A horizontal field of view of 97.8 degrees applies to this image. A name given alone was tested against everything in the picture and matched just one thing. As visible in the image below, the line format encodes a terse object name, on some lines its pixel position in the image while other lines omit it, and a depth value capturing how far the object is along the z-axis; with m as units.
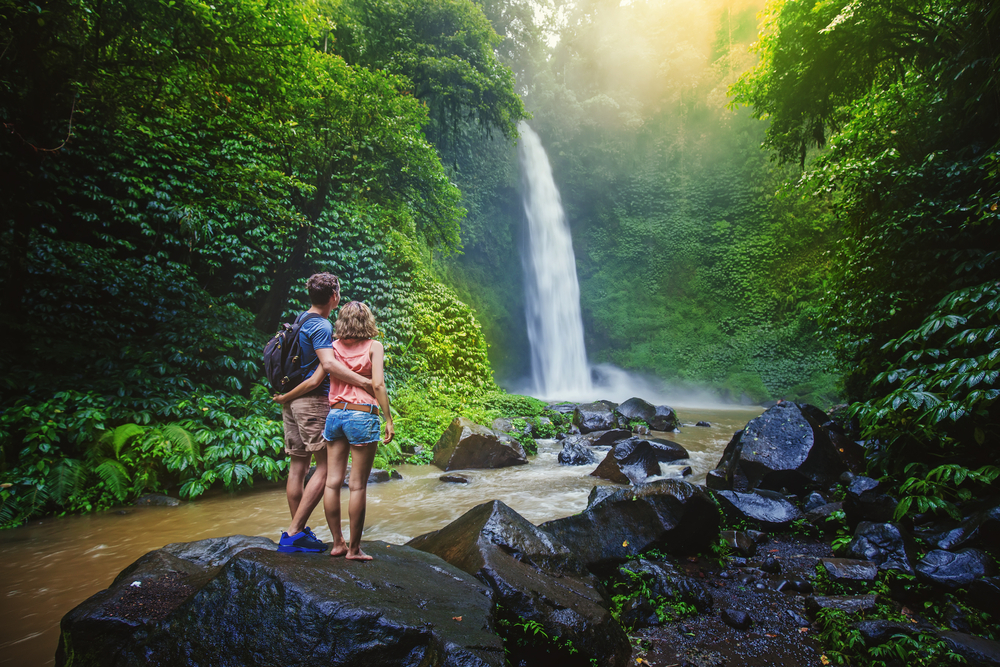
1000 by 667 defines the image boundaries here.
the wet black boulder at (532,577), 2.38
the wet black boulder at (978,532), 2.95
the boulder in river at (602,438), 8.77
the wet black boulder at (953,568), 2.72
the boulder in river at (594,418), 10.02
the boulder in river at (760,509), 4.19
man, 2.63
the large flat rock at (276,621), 1.78
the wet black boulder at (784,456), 5.14
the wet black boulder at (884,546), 3.13
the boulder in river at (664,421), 10.62
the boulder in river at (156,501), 4.90
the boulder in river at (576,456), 7.43
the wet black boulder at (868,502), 3.77
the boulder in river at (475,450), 7.22
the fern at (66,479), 4.47
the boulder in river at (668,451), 7.13
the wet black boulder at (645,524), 3.60
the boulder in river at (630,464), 6.28
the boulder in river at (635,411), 10.84
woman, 2.48
